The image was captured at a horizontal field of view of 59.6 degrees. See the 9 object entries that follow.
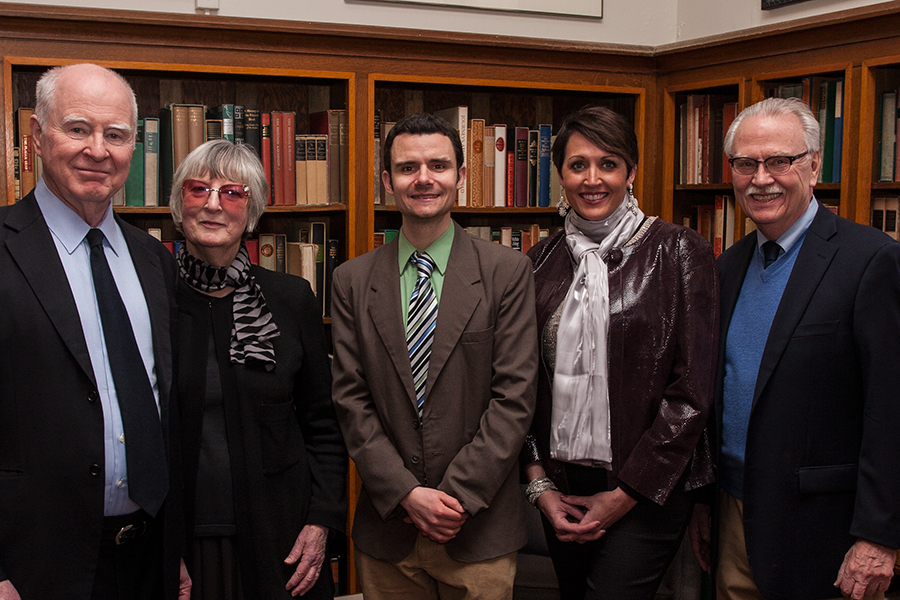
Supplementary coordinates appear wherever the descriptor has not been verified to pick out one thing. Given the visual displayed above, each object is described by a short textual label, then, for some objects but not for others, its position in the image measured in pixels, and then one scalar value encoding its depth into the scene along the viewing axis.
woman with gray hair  1.89
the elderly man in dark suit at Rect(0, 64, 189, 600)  1.56
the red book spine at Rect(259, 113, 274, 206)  2.97
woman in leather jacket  1.93
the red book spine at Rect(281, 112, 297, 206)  3.01
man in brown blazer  1.89
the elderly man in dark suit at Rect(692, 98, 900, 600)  1.76
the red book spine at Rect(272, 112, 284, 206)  2.99
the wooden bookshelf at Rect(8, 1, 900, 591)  2.65
